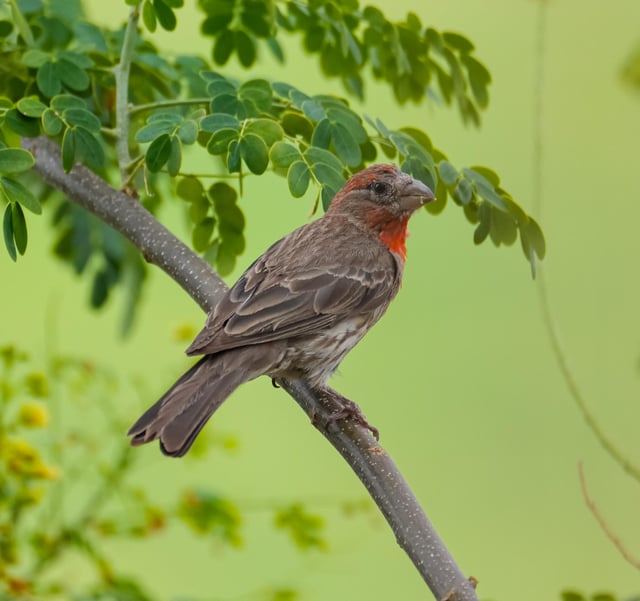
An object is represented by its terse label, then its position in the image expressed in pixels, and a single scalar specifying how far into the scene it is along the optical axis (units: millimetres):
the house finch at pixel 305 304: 5312
